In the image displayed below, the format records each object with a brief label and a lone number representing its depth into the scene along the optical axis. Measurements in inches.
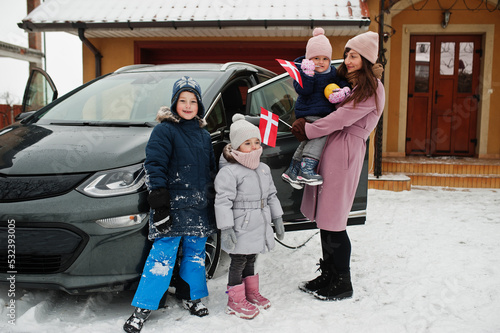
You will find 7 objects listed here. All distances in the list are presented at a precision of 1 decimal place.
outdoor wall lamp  323.0
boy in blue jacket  94.3
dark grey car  91.0
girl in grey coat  101.7
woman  109.5
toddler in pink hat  110.6
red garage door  316.8
